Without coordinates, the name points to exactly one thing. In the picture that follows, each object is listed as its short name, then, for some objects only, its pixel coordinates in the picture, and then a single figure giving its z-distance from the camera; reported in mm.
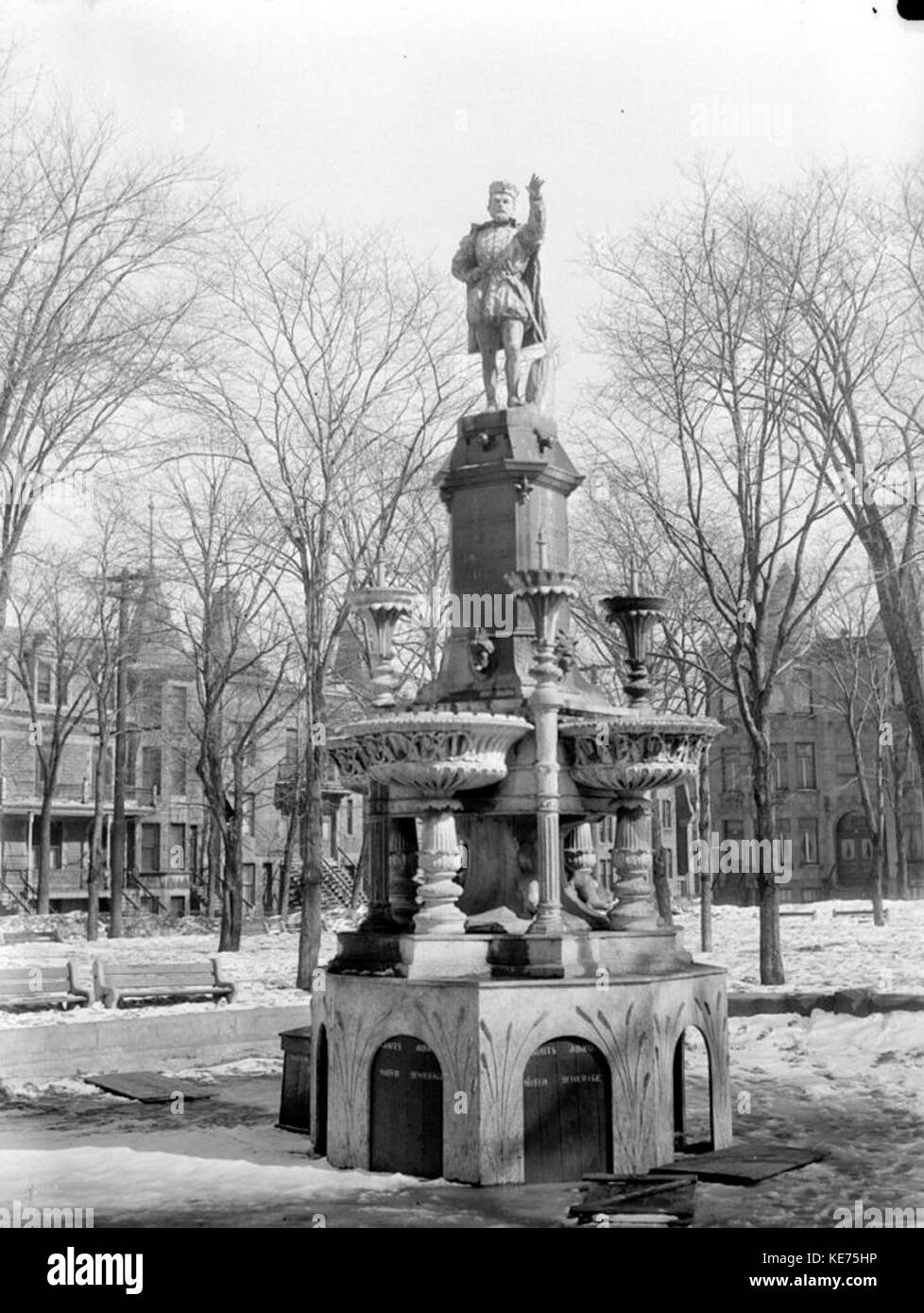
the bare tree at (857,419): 17875
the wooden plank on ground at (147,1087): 13516
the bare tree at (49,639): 34375
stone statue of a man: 12445
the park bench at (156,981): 18734
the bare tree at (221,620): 27484
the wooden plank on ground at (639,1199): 8562
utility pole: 33656
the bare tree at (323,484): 21656
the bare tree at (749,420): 19312
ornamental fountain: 9844
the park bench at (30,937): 31359
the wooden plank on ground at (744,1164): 9688
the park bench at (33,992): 18266
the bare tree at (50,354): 15289
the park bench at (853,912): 41000
